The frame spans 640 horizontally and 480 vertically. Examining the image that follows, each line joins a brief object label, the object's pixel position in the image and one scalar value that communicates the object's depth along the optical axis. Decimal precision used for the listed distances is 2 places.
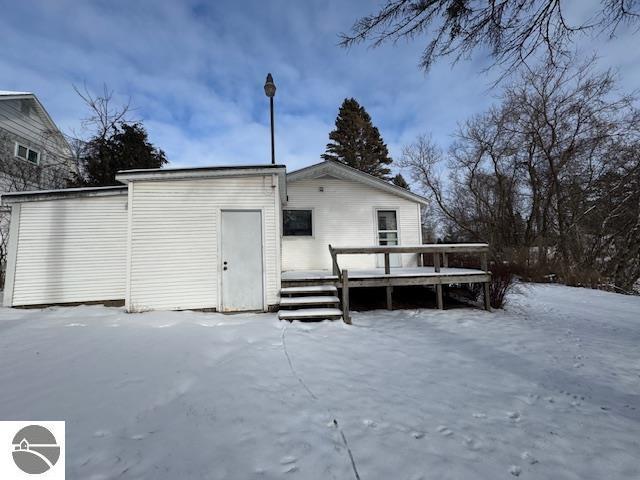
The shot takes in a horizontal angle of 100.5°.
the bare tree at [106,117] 12.92
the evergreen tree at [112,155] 12.80
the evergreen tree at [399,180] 26.21
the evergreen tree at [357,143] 23.38
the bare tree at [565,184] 12.86
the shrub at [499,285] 6.85
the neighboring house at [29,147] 10.98
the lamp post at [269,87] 7.85
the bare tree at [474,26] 2.90
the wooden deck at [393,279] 6.17
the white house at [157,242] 5.92
